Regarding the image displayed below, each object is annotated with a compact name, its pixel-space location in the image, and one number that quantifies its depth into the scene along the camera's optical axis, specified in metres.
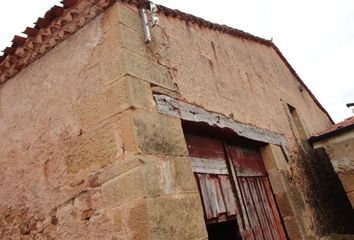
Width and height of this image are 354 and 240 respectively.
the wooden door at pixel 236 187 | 2.95
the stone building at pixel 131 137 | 2.19
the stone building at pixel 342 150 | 4.78
